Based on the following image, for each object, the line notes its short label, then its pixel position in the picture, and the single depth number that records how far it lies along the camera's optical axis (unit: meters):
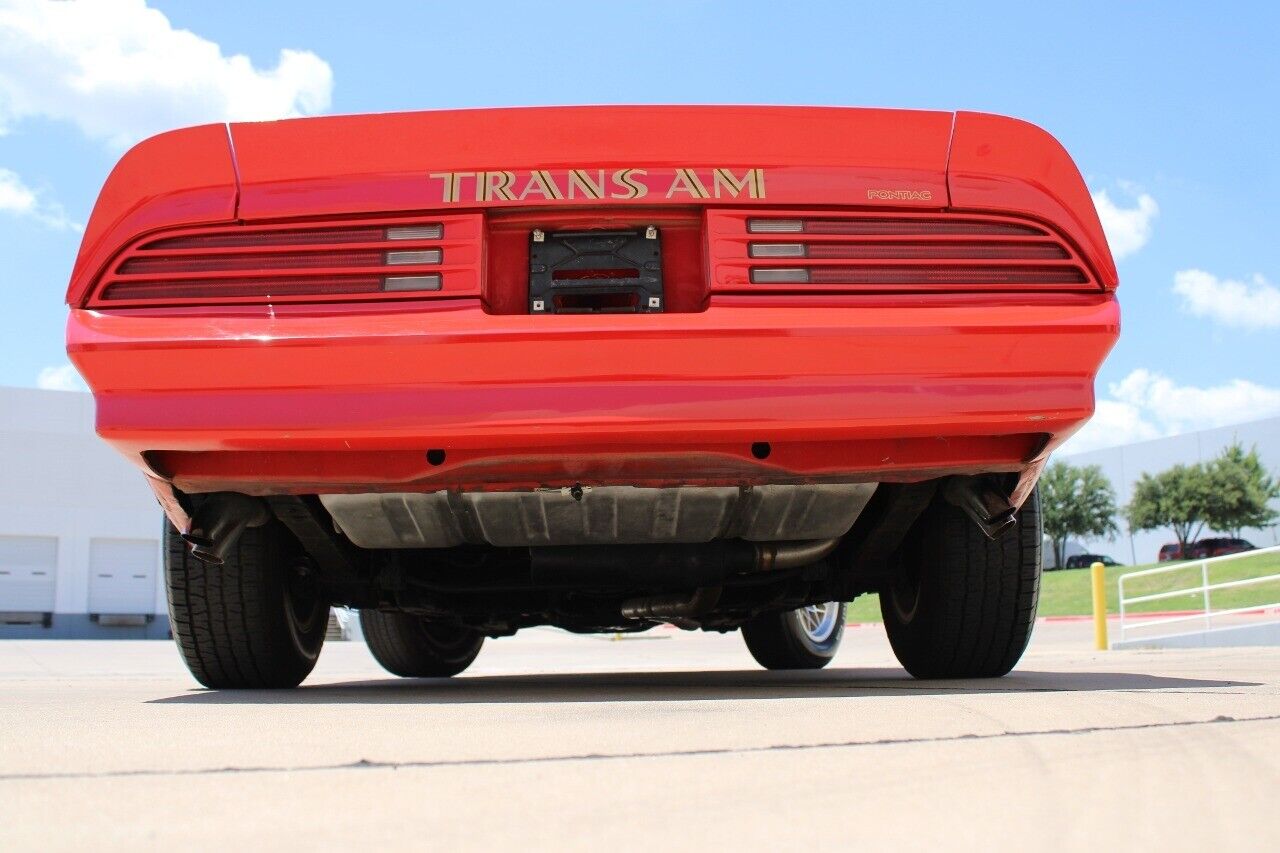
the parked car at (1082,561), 52.77
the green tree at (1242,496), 45.06
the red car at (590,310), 2.31
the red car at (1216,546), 44.56
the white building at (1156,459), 48.91
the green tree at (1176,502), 46.16
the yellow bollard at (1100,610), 9.97
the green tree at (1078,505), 52.22
